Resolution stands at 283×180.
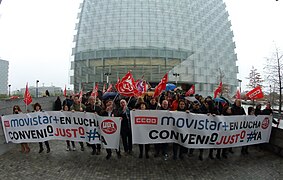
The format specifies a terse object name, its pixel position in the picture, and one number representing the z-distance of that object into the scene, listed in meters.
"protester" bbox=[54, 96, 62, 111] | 12.77
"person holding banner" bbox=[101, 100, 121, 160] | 6.43
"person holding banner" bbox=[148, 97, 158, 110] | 7.00
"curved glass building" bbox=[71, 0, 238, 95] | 53.41
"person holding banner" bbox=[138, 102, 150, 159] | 6.45
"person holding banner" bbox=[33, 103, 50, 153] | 6.90
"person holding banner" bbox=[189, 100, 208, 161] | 6.42
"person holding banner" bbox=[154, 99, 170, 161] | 6.57
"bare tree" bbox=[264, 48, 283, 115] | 22.71
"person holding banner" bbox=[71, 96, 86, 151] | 7.71
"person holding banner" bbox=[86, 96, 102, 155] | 6.82
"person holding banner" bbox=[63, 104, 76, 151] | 7.18
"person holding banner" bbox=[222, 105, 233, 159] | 6.64
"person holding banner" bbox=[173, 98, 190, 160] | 6.43
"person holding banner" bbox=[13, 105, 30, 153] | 7.03
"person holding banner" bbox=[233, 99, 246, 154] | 6.99
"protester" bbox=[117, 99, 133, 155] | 6.54
